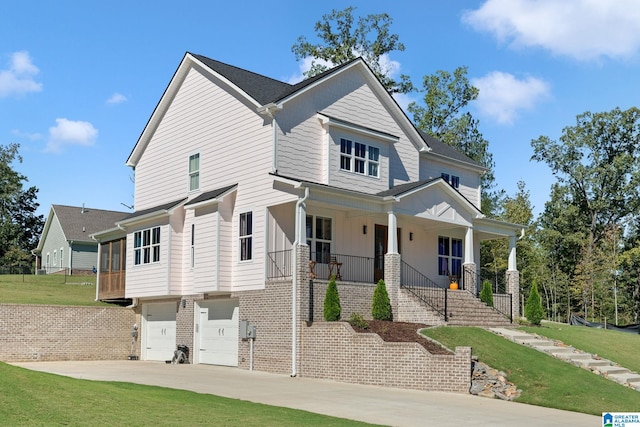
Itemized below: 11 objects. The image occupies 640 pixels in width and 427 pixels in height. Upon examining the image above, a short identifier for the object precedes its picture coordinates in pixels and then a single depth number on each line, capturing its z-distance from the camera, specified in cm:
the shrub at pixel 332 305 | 2155
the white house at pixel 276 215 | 2308
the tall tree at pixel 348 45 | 4453
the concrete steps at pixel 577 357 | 1983
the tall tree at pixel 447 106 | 4591
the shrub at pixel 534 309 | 2588
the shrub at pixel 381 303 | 2273
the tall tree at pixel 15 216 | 6638
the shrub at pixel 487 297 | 2634
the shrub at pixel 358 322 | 2073
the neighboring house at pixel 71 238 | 5319
